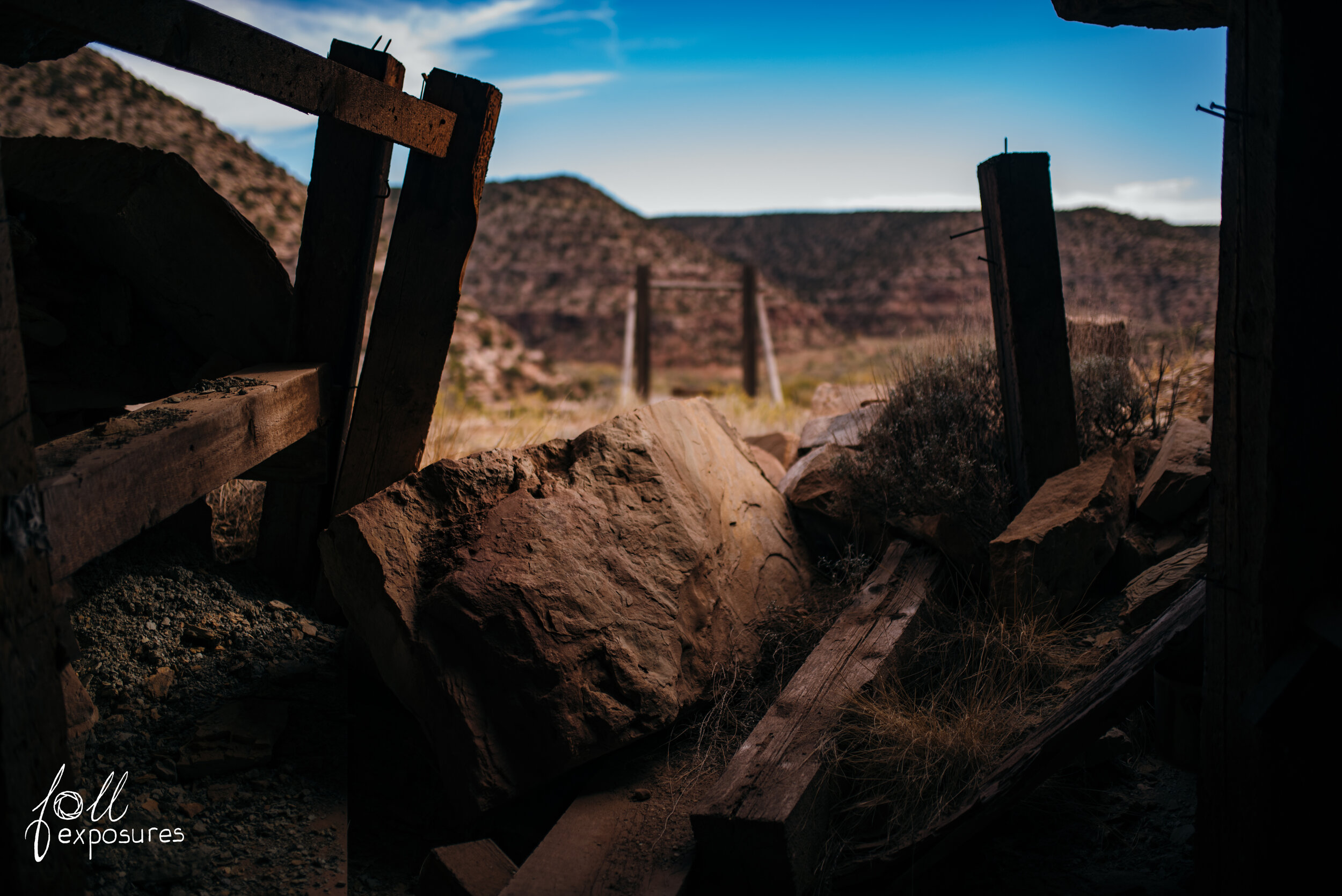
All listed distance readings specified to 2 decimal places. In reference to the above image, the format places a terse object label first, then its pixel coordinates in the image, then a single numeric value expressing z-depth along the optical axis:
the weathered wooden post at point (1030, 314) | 3.48
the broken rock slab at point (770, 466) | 4.43
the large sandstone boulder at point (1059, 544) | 3.00
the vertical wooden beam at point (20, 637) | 1.29
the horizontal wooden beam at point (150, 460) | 1.47
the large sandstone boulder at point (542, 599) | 2.29
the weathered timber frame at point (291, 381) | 1.34
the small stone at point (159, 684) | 2.38
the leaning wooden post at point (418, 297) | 2.80
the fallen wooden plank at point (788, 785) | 1.97
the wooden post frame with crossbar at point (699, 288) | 12.07
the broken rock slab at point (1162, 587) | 2.79
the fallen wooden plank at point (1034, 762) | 2.11
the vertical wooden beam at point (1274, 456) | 1.64
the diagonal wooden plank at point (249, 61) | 1.69
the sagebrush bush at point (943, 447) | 3.71
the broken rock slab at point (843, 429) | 4.48
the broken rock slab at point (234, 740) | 2.21
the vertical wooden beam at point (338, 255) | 2.73
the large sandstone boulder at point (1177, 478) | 3.30
